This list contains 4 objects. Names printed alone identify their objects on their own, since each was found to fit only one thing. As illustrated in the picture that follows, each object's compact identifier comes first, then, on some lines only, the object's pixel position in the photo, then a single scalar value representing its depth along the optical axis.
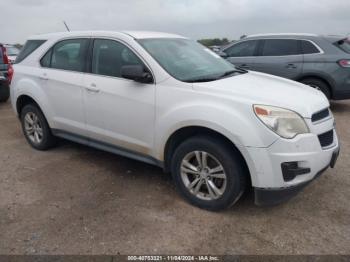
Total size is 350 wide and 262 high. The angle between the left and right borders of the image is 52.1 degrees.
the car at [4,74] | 8.30
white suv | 3.11
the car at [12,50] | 12.05
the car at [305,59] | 7.43
